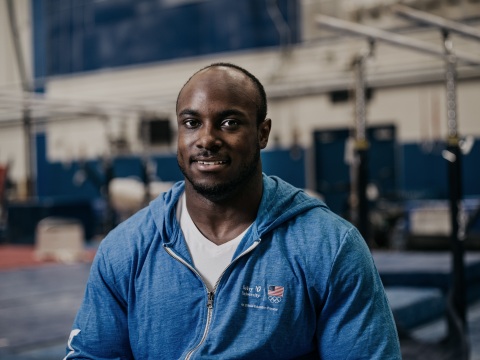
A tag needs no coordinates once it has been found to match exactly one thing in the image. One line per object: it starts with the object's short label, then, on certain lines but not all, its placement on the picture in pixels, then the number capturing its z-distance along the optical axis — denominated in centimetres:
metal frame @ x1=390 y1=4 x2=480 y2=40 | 318
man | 142
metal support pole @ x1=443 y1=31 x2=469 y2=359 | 345
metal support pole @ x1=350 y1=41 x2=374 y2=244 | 362
